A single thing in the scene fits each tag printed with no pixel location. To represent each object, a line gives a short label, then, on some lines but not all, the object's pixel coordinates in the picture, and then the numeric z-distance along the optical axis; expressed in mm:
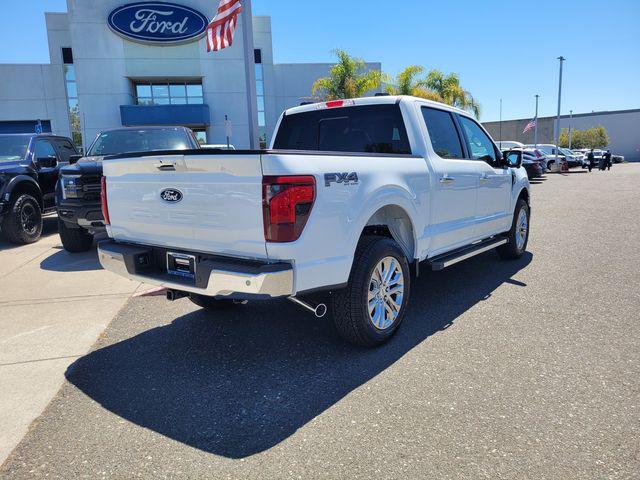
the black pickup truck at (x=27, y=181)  8406
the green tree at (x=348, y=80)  23953
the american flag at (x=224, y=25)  9695
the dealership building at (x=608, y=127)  79188
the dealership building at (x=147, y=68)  26078
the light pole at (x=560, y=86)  45031
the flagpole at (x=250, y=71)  9453
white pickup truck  2918
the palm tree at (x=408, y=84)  24688
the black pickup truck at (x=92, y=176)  6938
